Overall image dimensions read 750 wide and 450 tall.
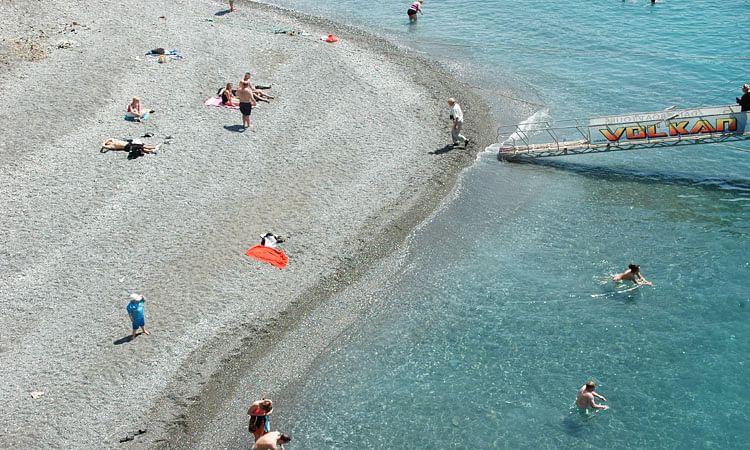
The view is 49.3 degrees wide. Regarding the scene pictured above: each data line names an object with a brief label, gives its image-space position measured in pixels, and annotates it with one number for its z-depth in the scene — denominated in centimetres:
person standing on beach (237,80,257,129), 3266
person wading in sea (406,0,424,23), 5088
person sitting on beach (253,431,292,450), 1783
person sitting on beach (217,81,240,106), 3516
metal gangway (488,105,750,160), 3039
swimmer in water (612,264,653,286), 2447
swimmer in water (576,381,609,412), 1973
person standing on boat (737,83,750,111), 3011
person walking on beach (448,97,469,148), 3322
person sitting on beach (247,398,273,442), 1842
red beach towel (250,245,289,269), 2548
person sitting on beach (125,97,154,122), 3325
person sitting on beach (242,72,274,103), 3594
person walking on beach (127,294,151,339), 2145
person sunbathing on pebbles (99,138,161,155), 3073
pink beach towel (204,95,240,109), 3509
